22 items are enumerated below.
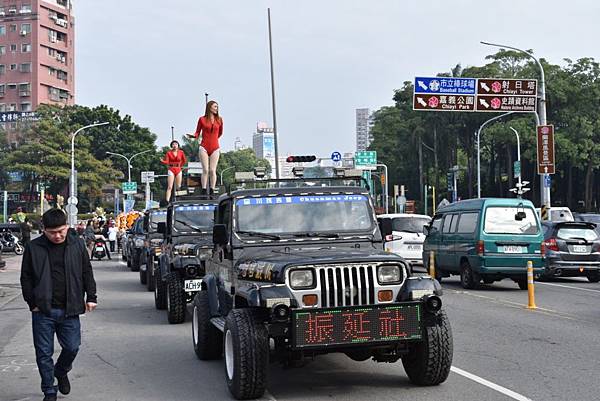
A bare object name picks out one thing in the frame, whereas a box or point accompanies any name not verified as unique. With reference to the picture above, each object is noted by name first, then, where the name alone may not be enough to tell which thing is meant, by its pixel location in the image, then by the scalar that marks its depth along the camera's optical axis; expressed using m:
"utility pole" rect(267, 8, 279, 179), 36.29
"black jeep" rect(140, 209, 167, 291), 17.89
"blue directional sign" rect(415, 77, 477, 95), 31.05
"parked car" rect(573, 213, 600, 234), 35.19
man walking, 7.39
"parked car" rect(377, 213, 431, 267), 24.12
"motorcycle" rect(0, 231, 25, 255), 40.78
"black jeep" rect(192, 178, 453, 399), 7.08
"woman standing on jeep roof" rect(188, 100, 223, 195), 15.35
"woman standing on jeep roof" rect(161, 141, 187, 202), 18.50
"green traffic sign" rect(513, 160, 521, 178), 54.81
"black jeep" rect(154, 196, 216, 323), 13.16
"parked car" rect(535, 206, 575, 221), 35.59
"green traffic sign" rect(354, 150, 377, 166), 58.91
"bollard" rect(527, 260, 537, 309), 15.08
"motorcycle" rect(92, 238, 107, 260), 35.78
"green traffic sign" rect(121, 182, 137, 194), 72.34
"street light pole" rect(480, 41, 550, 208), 30.20
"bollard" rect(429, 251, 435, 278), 20.59
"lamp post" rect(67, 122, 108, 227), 45.01
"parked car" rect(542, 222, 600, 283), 20.86
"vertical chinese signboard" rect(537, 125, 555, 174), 30.25
